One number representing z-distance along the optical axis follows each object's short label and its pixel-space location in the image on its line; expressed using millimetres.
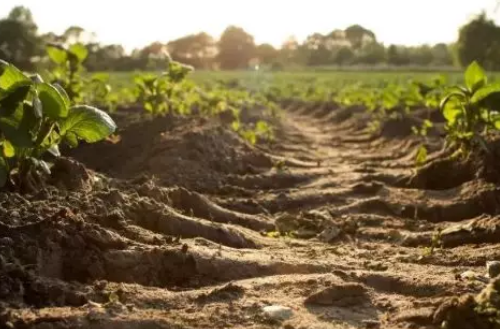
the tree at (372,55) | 66750
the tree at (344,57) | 70875
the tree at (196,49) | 69750
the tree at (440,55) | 68900
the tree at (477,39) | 43719
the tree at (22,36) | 23625
